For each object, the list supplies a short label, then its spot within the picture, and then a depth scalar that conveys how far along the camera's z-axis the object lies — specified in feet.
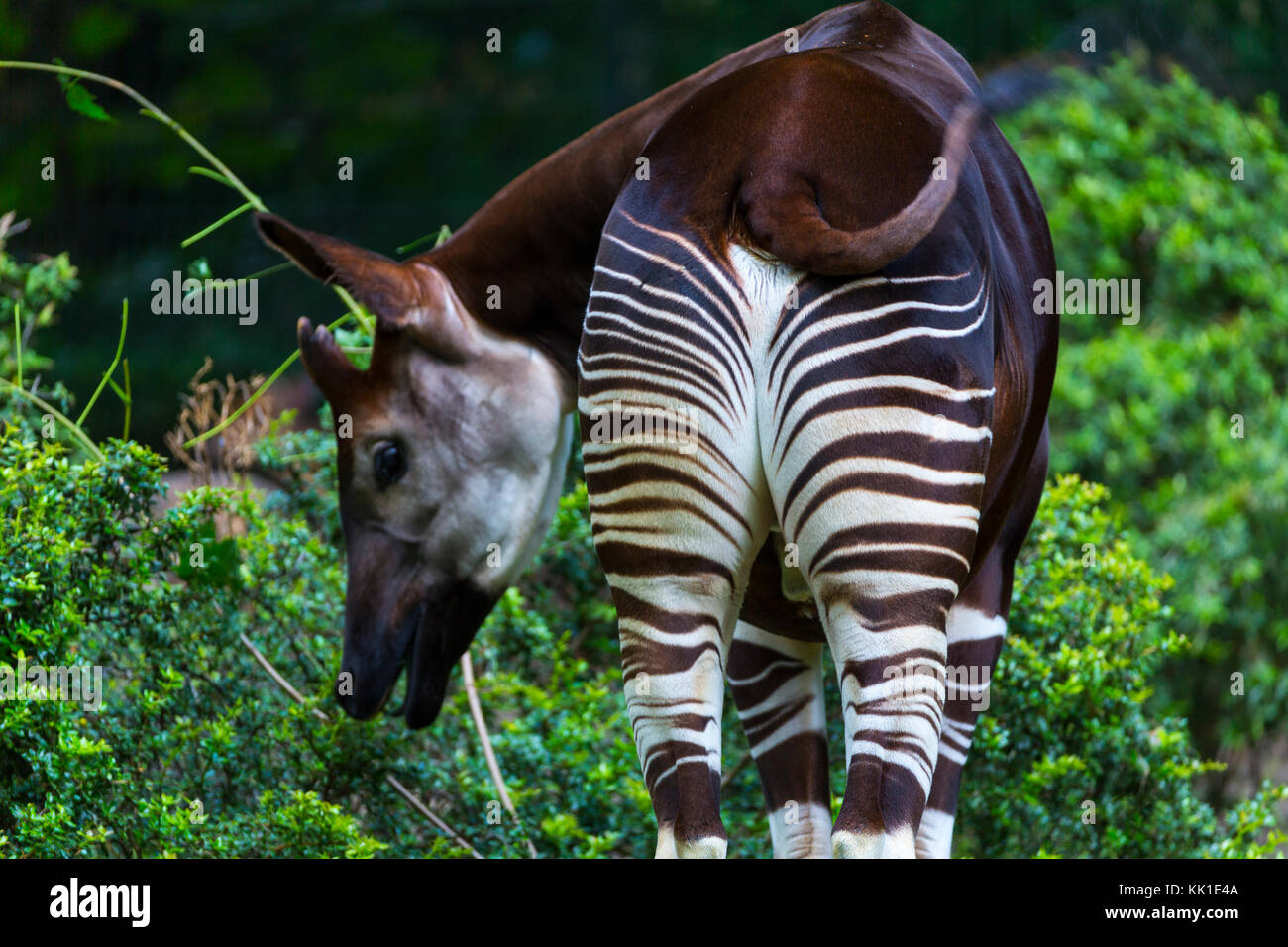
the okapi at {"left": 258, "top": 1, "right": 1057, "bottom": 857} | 7.01
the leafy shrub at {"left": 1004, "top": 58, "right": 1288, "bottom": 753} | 18.51
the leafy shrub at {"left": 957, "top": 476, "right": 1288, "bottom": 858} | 12.77
